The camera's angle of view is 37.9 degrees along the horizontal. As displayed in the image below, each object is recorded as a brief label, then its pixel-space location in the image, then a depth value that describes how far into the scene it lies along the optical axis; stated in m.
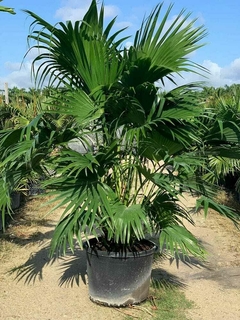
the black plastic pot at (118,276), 3.06
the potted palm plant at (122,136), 2.75
